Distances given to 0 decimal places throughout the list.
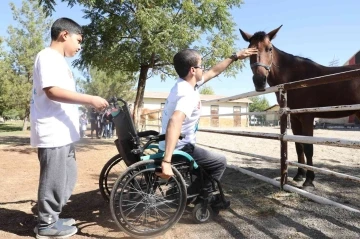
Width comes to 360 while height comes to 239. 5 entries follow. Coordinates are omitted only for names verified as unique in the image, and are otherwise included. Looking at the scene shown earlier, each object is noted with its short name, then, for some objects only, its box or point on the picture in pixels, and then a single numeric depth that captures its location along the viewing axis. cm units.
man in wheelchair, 239
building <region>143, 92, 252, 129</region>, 3920
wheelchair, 249
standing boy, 240
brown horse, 390
